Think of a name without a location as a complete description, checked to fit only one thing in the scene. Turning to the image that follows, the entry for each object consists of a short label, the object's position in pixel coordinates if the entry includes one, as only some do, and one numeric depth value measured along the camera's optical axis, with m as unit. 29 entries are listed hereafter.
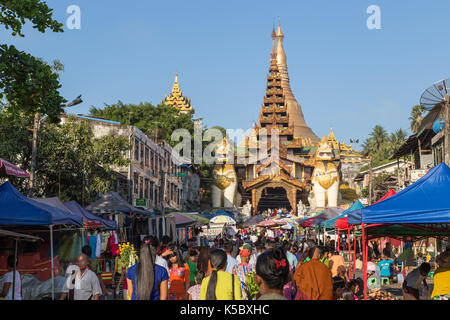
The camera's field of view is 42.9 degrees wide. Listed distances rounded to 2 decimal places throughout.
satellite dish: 20.05
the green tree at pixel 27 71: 10.79
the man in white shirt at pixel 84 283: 7.87
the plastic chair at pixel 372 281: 16.03
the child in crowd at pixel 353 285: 9.88
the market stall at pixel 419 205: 9.32
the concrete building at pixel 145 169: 35.28
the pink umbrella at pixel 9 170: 13.92
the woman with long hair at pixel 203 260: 9.89
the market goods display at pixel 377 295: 11.72
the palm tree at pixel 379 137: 104.12
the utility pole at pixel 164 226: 28.42
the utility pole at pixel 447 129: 19.89
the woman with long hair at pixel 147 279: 6.41
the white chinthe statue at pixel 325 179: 66.81
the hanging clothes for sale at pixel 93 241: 19.72
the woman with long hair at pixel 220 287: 5.97
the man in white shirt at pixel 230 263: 9.75
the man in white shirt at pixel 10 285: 7.75
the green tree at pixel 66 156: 22.78
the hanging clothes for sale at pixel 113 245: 22.00
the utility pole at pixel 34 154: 19.00
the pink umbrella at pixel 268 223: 39.19
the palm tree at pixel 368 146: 106.12
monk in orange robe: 7.04
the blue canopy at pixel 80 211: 16.97
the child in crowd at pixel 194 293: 6.96
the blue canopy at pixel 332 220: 19.75
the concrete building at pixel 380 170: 65.44
